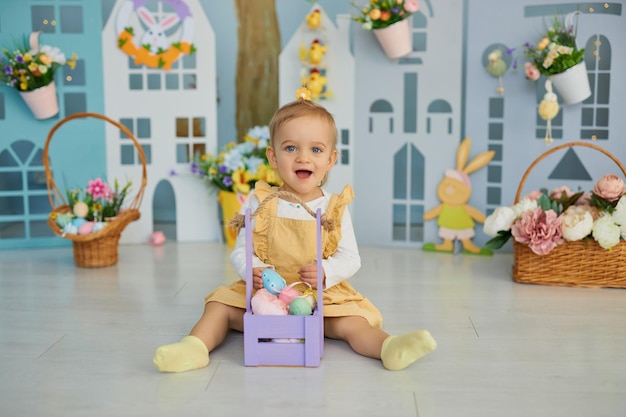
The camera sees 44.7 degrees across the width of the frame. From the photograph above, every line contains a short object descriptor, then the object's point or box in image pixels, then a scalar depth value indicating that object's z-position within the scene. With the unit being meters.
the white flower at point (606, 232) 2.87
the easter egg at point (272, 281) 2.17
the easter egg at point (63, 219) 3.30
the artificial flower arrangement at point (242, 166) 3.61
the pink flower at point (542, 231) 2.93
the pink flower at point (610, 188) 2.92
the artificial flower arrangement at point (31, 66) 3.55
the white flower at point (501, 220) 3.07
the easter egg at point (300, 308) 2.10
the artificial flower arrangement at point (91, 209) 3.29
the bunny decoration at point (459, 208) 3.62
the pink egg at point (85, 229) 3.28
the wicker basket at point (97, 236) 3.28
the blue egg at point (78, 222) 3.30
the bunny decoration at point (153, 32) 3.79
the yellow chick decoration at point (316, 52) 3.63
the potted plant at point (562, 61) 3.29
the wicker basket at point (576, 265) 2.96
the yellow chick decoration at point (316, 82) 3.64
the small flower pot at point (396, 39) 3.48
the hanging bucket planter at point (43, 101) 3.63
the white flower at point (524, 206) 3.05
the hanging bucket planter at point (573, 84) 3.32
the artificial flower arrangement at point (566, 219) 2.89
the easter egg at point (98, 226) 3.27
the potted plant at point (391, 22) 3.42
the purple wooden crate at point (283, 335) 2.07
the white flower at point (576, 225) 2.89
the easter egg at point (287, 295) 2.16
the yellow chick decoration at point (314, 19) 3.66
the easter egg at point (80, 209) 3.34
